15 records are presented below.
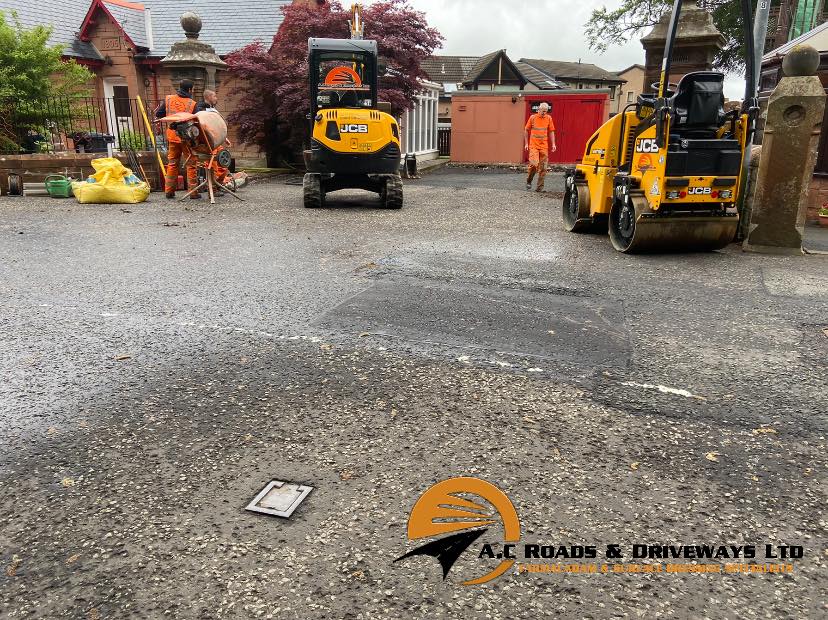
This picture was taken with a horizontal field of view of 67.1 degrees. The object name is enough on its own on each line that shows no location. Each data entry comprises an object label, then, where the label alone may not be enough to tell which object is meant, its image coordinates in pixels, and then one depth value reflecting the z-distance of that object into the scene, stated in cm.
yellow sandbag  1179
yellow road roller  692
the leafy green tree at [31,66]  1283
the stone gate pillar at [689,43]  1219
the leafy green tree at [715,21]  2816
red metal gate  2383
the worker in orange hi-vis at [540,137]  1452
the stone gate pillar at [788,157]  745
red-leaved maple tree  1717
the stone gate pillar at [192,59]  1583
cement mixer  1140
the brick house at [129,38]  2106
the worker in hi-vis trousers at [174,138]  1214
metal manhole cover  250
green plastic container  1278
